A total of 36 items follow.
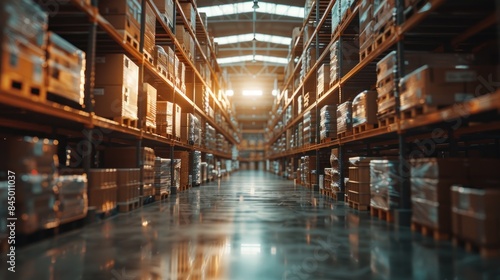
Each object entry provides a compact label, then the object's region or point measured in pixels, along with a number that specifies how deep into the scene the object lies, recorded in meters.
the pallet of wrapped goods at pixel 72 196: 3.50
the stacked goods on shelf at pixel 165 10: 7.79
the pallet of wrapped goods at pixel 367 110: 5.62
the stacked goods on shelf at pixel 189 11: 10.20
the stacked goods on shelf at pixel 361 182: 5.63
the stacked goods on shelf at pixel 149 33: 6.39
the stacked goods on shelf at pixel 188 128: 9.91
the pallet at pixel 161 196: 7.21
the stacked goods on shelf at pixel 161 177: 7.18
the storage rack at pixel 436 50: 3.91
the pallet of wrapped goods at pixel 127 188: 5.18
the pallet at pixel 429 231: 3.54
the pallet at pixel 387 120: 4.81
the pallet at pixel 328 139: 8.24
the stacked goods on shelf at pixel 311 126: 10.42
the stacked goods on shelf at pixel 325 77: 8.73
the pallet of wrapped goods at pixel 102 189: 4.38
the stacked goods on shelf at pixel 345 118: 6.77
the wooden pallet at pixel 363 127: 5.63
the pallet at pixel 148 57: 6.33
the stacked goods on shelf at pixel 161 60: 7.17
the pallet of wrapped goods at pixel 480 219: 2.82
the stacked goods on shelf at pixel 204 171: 13.05
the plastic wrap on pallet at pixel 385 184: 4.62
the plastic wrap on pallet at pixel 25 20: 2.72
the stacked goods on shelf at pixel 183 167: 10.05
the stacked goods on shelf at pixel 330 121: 8.23
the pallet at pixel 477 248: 2.87
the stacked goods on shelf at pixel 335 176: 7.39
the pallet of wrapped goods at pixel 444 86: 3.82
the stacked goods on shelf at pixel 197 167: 11.15
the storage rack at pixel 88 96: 3.82
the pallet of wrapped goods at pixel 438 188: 3.51
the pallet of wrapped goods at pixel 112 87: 5.16
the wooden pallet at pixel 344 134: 6.77
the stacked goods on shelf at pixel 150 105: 6.28
